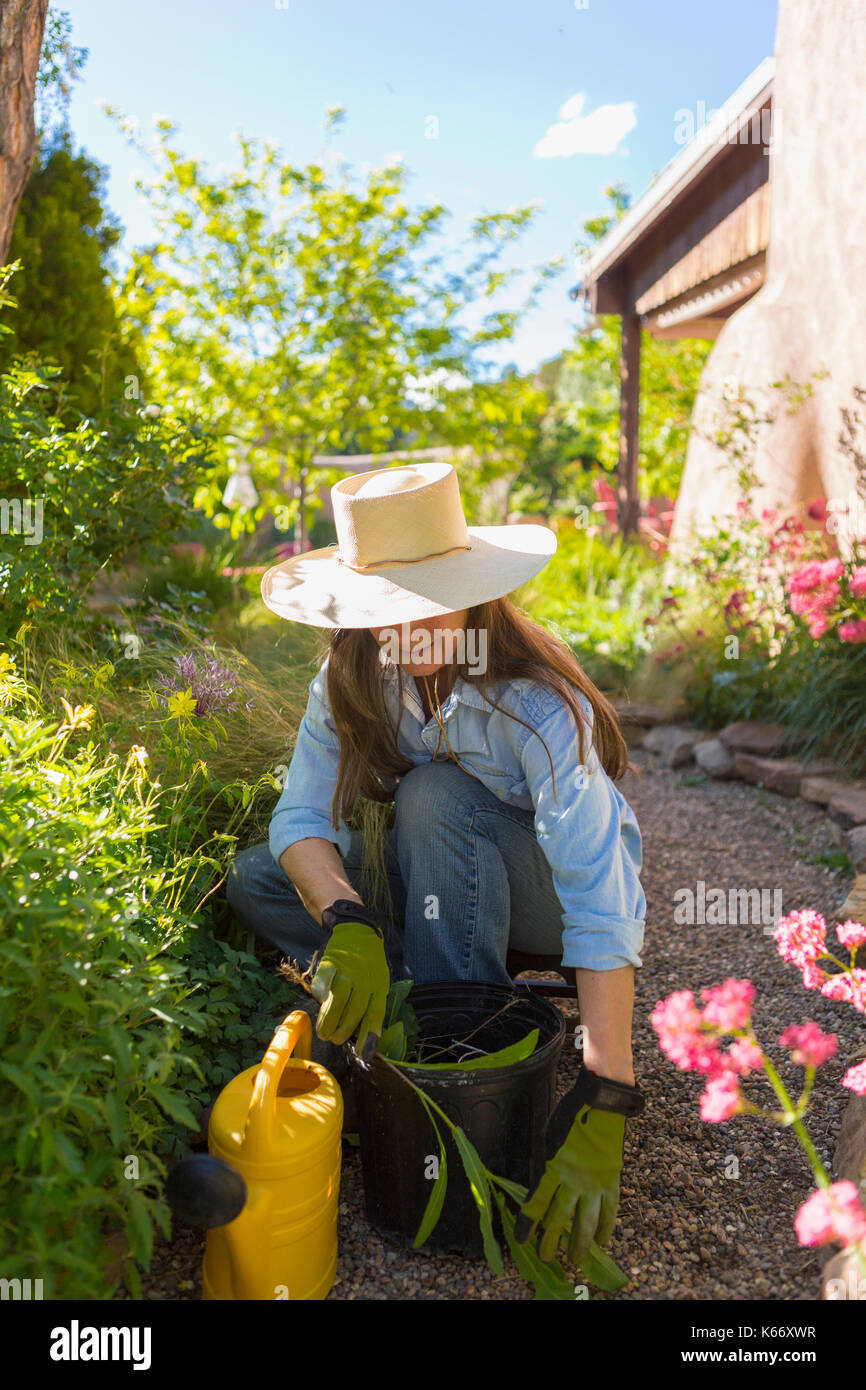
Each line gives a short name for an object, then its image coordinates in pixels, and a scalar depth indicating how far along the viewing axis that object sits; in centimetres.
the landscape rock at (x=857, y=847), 315
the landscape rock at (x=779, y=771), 410
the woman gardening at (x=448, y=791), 163
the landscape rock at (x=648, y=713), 532
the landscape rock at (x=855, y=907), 259
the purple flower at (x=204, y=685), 260
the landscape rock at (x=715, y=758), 454
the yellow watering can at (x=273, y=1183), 142
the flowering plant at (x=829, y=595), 394
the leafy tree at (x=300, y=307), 644
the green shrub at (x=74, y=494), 262
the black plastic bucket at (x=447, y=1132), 157
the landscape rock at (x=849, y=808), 347
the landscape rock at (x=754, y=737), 441
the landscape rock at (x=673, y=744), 484
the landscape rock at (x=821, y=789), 387
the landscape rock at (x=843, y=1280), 132
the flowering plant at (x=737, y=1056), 106
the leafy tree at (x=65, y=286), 396
